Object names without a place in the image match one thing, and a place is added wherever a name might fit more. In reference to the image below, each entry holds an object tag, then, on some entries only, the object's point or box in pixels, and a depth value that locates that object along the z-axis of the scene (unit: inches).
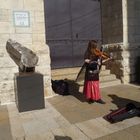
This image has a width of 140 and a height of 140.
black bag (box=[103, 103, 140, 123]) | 112.9
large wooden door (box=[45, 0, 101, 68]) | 207.2
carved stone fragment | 128.1
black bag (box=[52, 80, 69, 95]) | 170.7
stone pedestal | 131.4
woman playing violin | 139.7
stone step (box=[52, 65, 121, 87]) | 196.7
